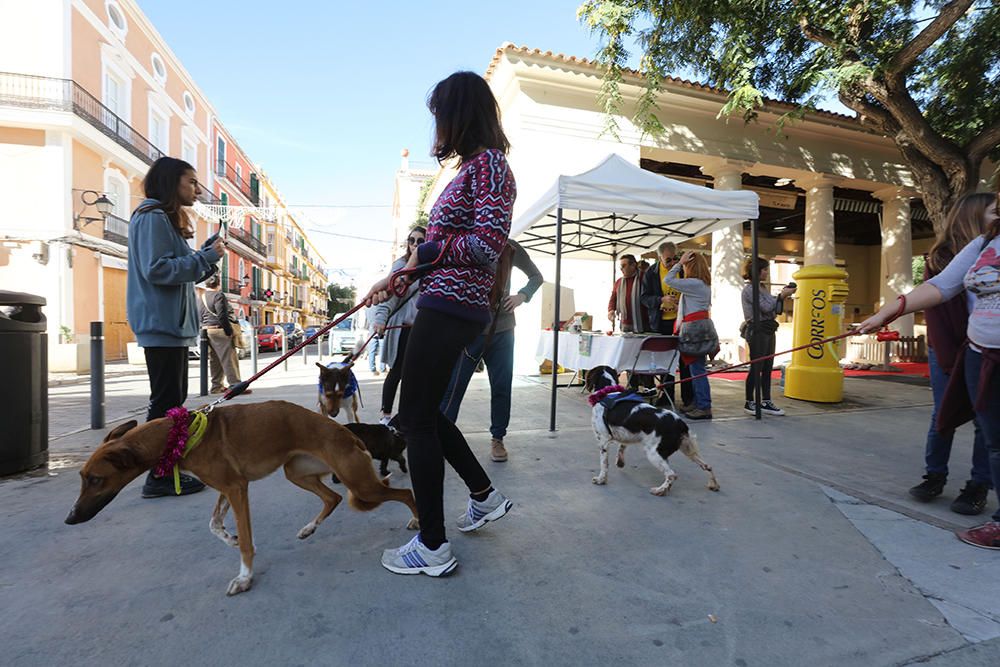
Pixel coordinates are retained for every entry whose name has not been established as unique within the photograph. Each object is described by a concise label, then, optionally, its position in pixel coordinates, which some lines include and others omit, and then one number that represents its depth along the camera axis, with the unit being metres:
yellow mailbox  6.30
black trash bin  3.15
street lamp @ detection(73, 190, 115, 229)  15.34
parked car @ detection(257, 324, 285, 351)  23.50
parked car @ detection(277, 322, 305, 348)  22.68
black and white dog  3.07
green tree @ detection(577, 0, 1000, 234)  7.45
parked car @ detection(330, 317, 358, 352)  16.09
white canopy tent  4.96
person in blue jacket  2.77
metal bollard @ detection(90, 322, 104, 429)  4.71
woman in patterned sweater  1.89
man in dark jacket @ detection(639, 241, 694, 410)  6.43
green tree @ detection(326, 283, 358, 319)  78.50
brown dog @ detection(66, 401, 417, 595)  1.74
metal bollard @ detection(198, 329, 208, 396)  7.00
